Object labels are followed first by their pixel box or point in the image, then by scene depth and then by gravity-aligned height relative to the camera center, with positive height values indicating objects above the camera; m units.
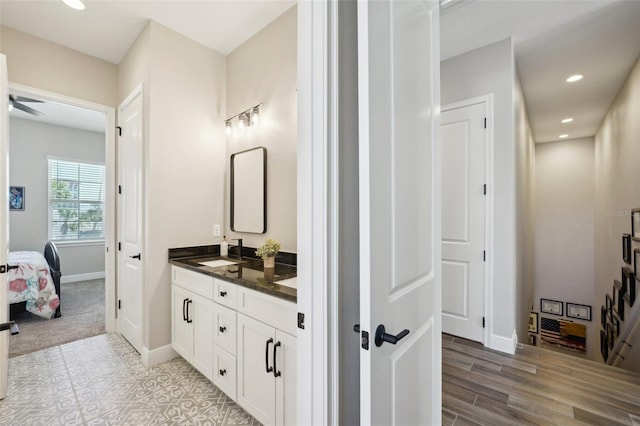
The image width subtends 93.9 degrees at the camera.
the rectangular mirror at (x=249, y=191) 2.53 +0.21
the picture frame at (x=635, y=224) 2.81 -0.11
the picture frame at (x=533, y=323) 5.81 -2.16
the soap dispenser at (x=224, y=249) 2.83 -0.33
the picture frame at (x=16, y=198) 4.74 +0.28
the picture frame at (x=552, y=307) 5.69 -1.82
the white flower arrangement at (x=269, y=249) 2.03 -0.24
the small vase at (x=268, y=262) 2.04 -0.33
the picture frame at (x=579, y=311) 5.42 -1.80
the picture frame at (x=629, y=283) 2.95 -0.73
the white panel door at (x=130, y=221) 2.57 -0.06
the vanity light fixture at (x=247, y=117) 2.55 +0.86
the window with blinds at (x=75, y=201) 5.21 +0.26
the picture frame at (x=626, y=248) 3.13 -0.38
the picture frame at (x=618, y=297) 3.35 -1.00
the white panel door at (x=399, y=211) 0.84 +0.01
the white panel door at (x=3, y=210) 1.90 +0.03
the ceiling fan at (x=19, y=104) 3.20 +1.26
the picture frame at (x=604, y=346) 4.25 -1.98
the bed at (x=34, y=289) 3.31 -0.84
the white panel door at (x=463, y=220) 2.74 -0.06
